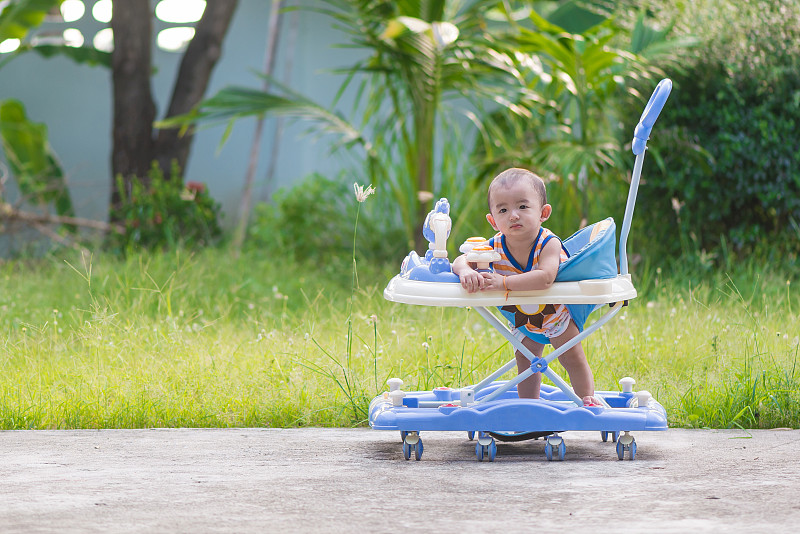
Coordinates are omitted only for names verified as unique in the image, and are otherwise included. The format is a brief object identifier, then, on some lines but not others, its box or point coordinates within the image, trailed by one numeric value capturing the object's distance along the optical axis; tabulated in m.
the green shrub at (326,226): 15.35
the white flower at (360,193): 6.45
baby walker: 5.64
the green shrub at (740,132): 12.66
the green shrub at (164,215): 15.16
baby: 5.61
